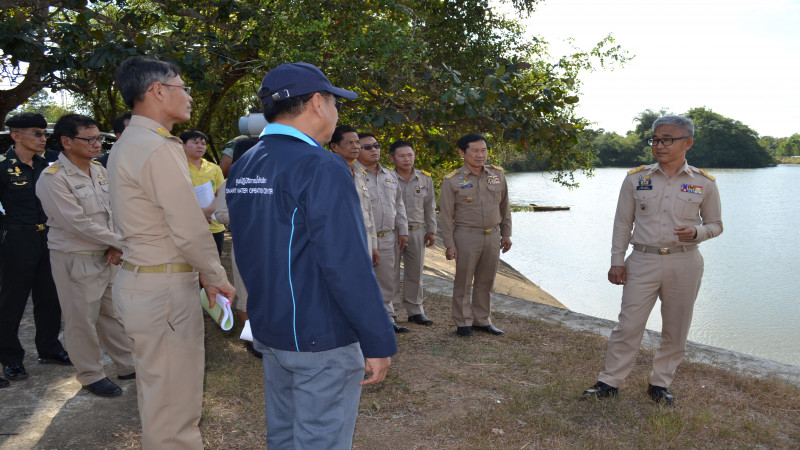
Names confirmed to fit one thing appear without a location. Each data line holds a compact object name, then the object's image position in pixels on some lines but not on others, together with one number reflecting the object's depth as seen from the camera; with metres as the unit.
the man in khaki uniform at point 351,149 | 5.42
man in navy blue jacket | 1.88
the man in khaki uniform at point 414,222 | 6.67
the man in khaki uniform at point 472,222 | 5.96
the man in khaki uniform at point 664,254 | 4.18
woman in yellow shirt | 5.54
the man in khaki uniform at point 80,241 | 4.09
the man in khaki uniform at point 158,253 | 2.62
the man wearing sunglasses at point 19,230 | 4.48
